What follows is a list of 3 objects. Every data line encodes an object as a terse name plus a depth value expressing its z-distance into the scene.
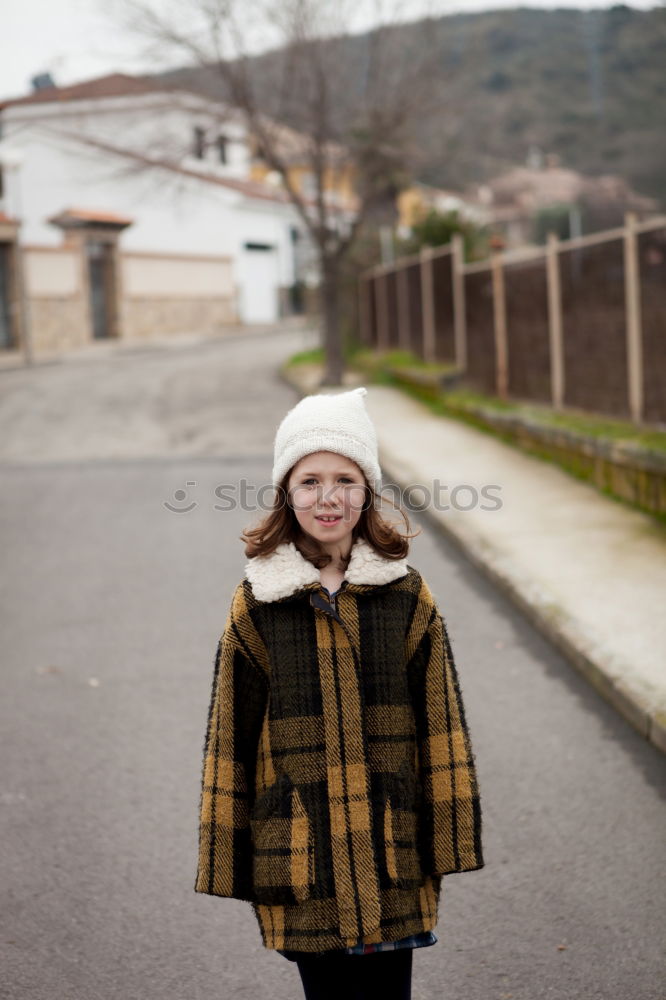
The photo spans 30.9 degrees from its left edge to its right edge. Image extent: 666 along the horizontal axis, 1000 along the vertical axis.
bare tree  20.58
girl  2.33
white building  36.47
